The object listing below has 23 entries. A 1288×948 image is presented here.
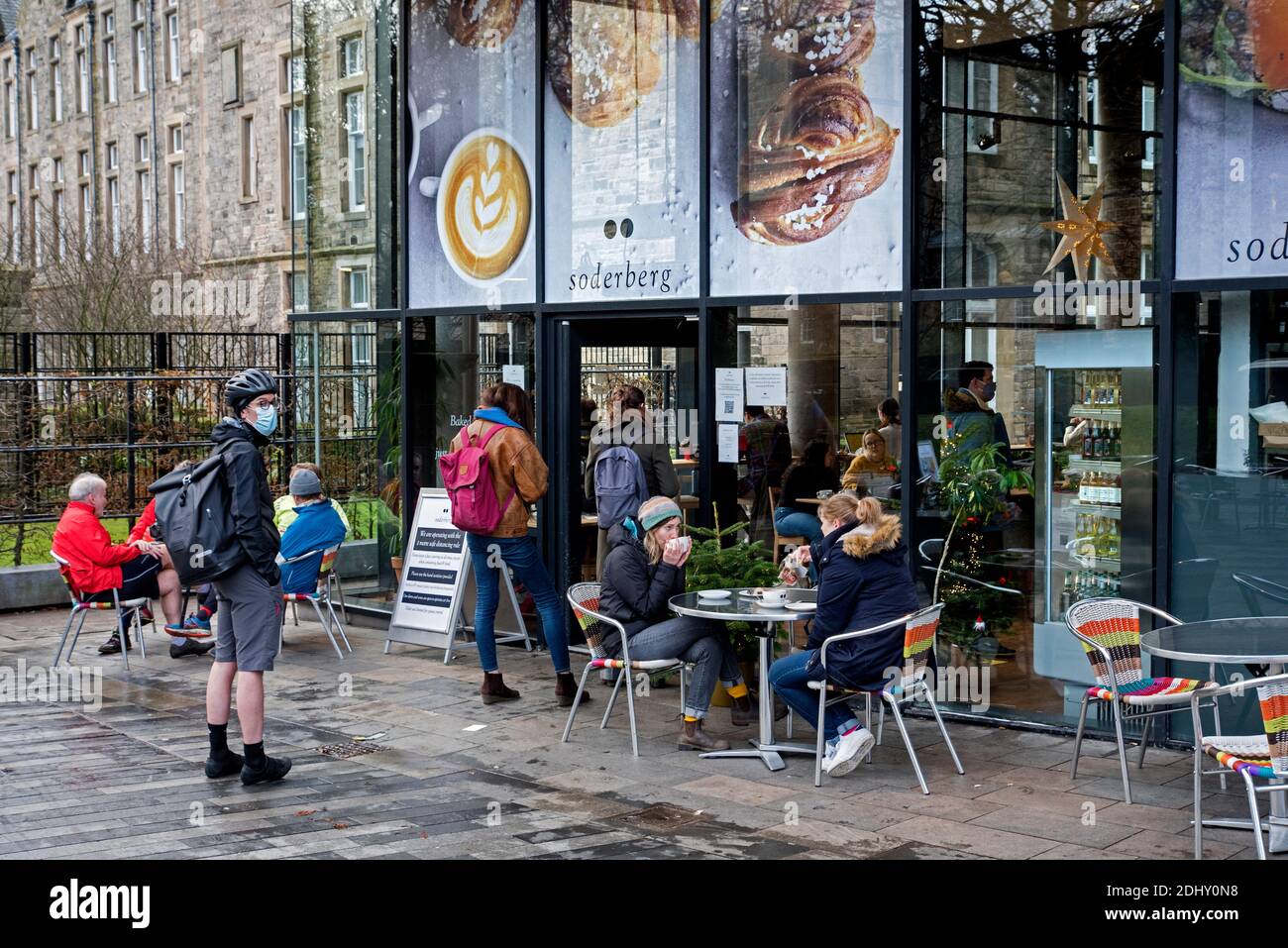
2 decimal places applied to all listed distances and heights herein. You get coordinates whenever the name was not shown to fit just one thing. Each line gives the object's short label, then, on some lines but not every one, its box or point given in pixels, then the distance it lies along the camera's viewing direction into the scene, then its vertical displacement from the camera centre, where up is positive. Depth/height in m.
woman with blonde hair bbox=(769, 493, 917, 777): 7.09 -0.96
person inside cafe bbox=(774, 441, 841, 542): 9.25 -0.57
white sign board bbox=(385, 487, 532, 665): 10.80 -1.36
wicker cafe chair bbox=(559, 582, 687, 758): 7.82 -1.24
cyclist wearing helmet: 7.09 -0.93
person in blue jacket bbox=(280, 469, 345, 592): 10.78 -0.95
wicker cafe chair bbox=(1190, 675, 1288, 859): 5.43 -1.29
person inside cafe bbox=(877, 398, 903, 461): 8.74 -0.17
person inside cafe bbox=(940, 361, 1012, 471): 8.52 -0.10
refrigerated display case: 7.93 -0.46
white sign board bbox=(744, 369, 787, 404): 9.38 +0.06
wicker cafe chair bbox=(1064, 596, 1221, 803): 6.83 -1.25
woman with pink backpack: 9.35 -0.66
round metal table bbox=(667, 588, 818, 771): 7.43 -1.08
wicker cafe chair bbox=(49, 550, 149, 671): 10.34 -1.42
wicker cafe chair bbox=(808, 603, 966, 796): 7.05 -1.36
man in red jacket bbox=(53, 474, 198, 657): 10.23 -1.03
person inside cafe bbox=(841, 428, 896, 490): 8.89 -0.41
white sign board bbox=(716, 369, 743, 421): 9.59 +0.01
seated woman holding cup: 7.80 -1.10
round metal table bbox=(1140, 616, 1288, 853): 5.94 -1.05
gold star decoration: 8.00 +0.86
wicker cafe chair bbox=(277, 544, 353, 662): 10.76 -1.41
